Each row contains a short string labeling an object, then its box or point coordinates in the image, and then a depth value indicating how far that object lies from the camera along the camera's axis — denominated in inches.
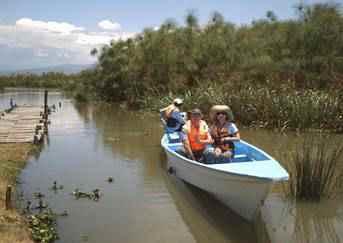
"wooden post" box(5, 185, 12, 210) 273.6
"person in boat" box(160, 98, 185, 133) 510.9
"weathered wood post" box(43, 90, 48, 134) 695.6
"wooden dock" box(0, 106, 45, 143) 570.3
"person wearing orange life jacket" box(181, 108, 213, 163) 349.4
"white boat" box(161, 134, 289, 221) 259.1
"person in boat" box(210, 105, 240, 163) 339.3
